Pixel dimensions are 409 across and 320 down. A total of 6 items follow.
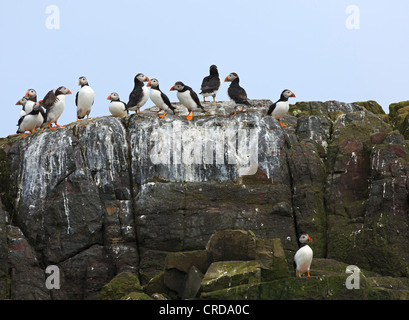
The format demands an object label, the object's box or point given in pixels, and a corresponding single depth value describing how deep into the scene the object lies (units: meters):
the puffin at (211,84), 27.11
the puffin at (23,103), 28.11
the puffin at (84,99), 26.39
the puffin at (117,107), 26.48
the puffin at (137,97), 26.48
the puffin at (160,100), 26.12
